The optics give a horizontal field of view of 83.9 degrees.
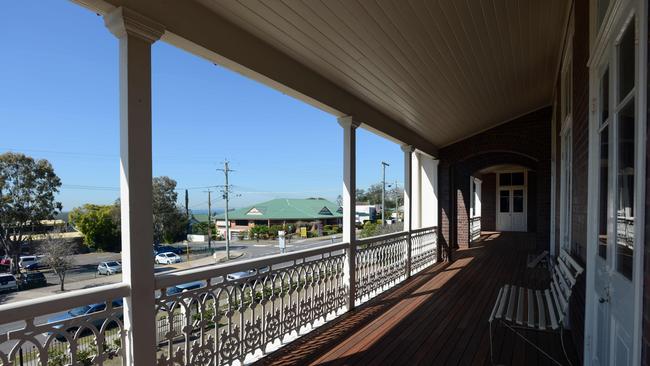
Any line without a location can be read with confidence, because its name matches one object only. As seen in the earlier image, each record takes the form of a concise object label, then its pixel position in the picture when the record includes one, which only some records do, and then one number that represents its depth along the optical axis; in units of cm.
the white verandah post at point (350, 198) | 464
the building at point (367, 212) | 5052
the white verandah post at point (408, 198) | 689
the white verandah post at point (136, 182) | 201
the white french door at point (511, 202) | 1702
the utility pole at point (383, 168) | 3397
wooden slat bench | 274
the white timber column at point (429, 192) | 916
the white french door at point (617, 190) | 131
